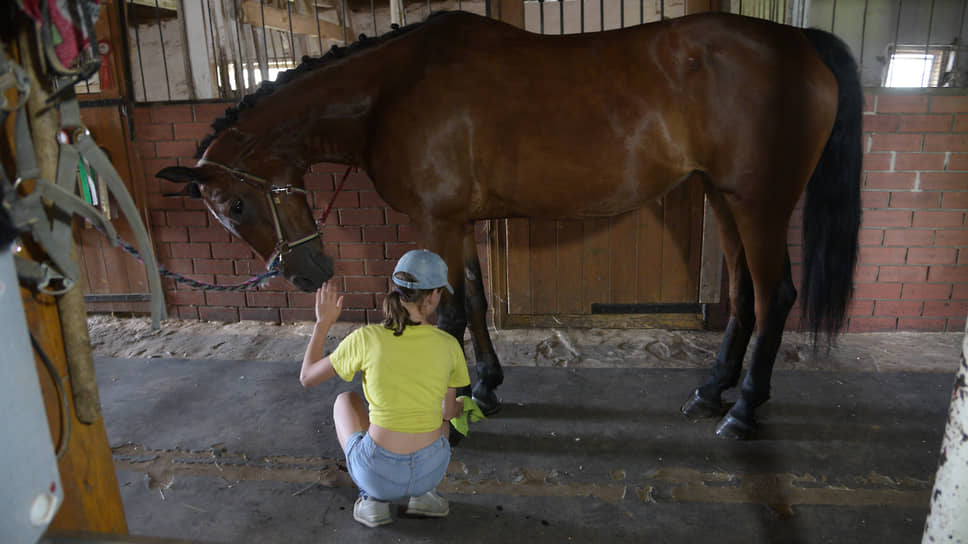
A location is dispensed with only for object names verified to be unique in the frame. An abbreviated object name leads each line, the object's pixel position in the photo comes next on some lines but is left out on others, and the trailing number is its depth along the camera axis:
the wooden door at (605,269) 3.59
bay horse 2.27
